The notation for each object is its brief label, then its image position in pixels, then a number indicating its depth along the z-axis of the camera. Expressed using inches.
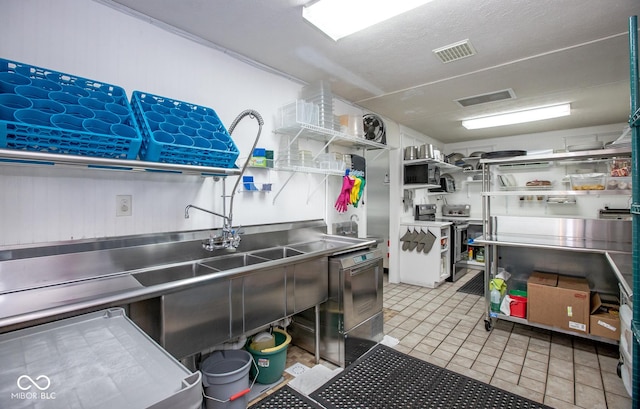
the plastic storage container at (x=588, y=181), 118.5
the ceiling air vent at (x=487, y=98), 135.6
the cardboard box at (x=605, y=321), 95.2
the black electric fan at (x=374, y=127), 146.9
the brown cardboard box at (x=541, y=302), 105.5
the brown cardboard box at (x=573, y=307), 99.3
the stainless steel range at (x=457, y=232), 194.0
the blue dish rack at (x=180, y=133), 65.9
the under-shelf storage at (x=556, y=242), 102.3
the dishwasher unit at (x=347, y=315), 94.8
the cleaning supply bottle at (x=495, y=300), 117.9
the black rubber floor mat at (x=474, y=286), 169.0
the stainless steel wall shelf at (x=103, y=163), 49.4
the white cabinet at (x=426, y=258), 173.6
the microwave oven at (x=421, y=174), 174.9
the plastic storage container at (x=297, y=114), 102.2
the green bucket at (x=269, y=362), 82.8
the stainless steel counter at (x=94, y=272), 49.2
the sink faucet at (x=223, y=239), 81.7
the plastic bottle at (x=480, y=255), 215.2
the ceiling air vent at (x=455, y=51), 94.7
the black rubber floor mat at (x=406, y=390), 71.9
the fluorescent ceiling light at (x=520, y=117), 156.8
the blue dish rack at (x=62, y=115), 50.6
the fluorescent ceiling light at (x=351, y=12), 73.1
